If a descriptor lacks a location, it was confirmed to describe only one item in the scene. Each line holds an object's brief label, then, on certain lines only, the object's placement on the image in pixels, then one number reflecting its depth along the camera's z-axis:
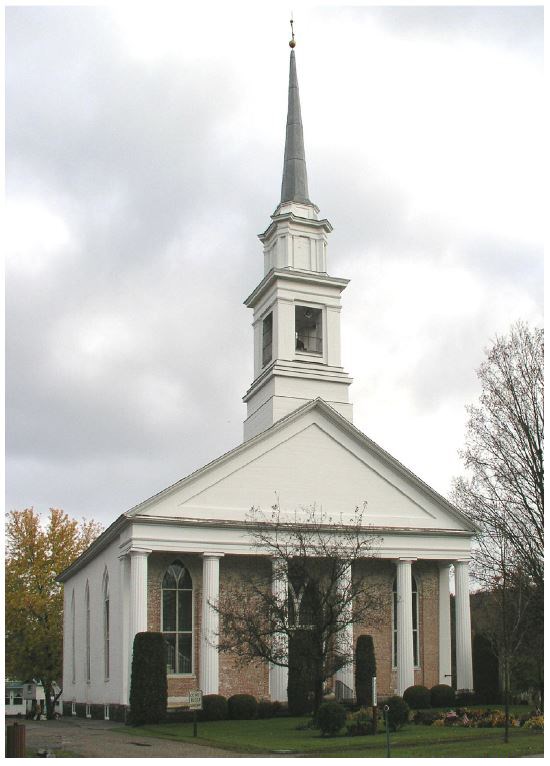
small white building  83.75
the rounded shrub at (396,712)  27.42
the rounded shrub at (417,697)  35.66
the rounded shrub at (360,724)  26.14
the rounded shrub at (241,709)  33.72
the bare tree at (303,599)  28.41
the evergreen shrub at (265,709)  34.22
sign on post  26.34
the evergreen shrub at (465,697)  37.09
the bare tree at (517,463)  36.53
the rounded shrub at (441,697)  36.53
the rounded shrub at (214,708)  33.19
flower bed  26.49
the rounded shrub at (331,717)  25.47
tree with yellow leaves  57.88
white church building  35.41
